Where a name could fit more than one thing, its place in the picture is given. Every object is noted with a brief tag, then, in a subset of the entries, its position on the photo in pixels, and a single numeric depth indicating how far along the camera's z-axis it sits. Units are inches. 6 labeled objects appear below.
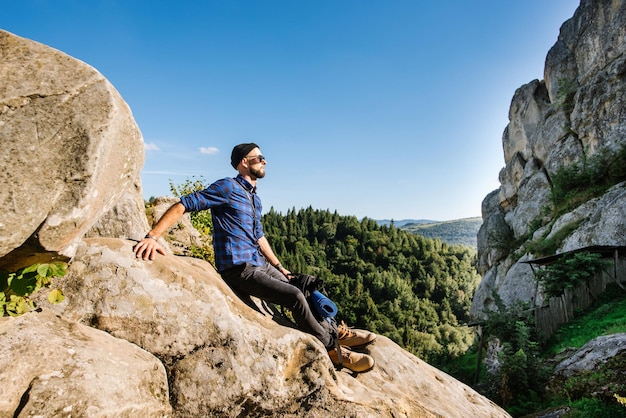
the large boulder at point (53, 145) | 119.6
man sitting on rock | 183.2
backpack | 197.8
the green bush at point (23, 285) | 130.0
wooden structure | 610.9
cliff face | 817.5
